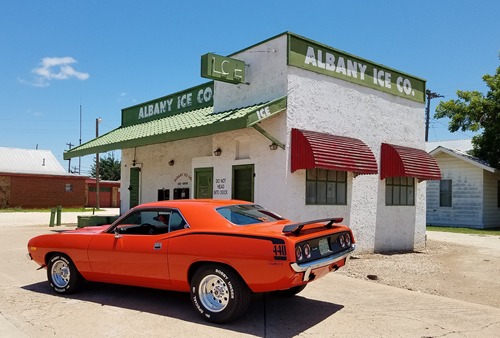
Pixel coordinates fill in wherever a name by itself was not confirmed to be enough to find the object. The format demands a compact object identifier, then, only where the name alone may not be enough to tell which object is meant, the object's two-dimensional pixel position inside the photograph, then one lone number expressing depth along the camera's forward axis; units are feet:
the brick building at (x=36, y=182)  117.39
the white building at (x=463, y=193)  69.97
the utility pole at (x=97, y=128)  113.60
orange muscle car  16.37
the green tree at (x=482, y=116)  74.90
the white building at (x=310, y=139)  33.63
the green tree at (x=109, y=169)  230.07
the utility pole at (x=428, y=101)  130.41
